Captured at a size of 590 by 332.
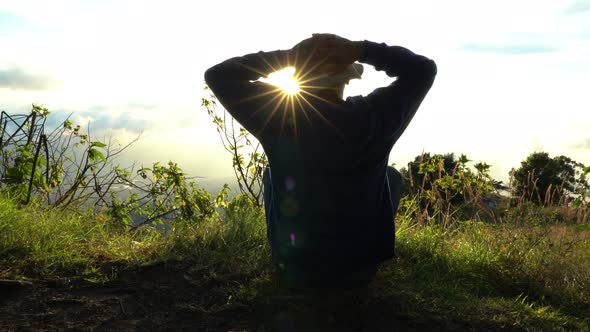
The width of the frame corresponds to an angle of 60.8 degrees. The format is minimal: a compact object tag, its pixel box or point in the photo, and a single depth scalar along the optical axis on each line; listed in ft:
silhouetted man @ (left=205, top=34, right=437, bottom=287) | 6.98
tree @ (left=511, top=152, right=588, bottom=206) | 71.98
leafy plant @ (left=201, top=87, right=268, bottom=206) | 17.80
